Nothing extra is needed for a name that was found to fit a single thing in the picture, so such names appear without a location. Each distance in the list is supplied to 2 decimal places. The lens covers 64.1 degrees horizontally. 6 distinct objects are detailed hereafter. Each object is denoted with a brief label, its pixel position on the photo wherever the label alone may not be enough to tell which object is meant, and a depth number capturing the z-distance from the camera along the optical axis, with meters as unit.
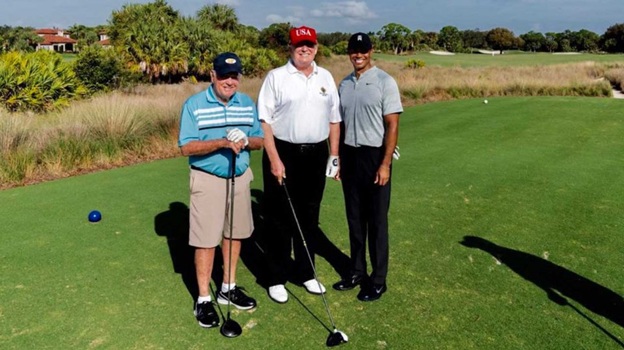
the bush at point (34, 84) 14.70
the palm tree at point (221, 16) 48.09
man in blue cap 3.51
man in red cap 3.96
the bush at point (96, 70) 19.52
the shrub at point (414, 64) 37.14
